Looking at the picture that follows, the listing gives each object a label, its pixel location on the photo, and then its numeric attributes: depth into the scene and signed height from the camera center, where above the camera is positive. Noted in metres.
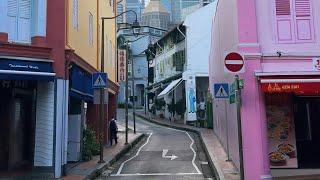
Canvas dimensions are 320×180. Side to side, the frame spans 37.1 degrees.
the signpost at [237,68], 10.74 +1.18
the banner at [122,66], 31.95 +3.75
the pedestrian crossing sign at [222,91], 16.80 +1.05
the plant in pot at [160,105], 51.58 +1.87
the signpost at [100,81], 18.06 +1.59
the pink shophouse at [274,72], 12.95 +1.28
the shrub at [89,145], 19.38 -0.93
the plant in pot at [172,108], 46.16 +1.32
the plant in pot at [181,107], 43.31 +1.34
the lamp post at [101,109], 18.44 +0.56
